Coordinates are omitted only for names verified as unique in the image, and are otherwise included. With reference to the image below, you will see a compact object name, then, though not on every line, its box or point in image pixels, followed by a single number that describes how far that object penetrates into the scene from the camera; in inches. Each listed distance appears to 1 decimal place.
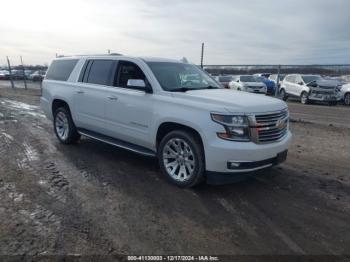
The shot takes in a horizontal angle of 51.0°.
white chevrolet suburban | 193.6
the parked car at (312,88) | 769.6
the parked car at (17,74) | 1774.4
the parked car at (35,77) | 1702.3
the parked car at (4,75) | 1993.8
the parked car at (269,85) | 985.1
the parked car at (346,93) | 783.1
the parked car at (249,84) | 898.1
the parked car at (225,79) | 1045.6
